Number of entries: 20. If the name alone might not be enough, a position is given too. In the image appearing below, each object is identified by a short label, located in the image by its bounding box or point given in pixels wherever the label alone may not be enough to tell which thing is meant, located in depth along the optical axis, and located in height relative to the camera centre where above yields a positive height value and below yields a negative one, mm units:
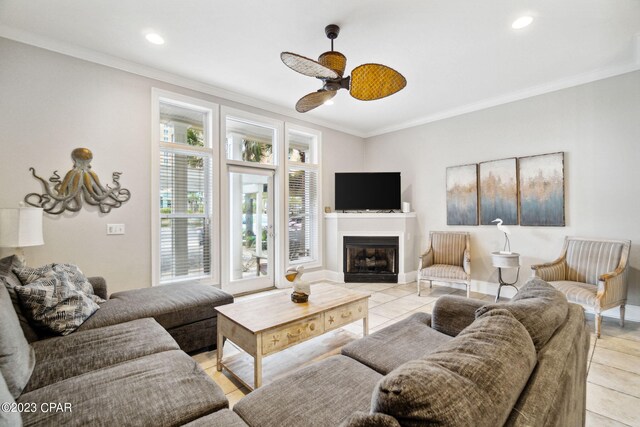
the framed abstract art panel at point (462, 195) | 4609 +297
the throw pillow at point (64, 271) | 2022 -437
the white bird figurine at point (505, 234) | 3969 -305
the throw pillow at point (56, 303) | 1816 -585
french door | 4395 -239
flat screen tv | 5457 +433
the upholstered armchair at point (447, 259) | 4227 -733
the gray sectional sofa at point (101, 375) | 1166 -794
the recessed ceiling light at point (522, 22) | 2561 +1726
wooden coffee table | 1983 -810
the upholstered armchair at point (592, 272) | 2920 -690
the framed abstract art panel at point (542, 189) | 3834 +314
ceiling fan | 2312 +1177
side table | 3789 -624
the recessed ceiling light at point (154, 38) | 2832 +1766
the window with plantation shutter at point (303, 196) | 5129 +332
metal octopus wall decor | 2895 +261
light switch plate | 3240 -153
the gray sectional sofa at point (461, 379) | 653 -487
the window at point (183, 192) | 3652 +306
